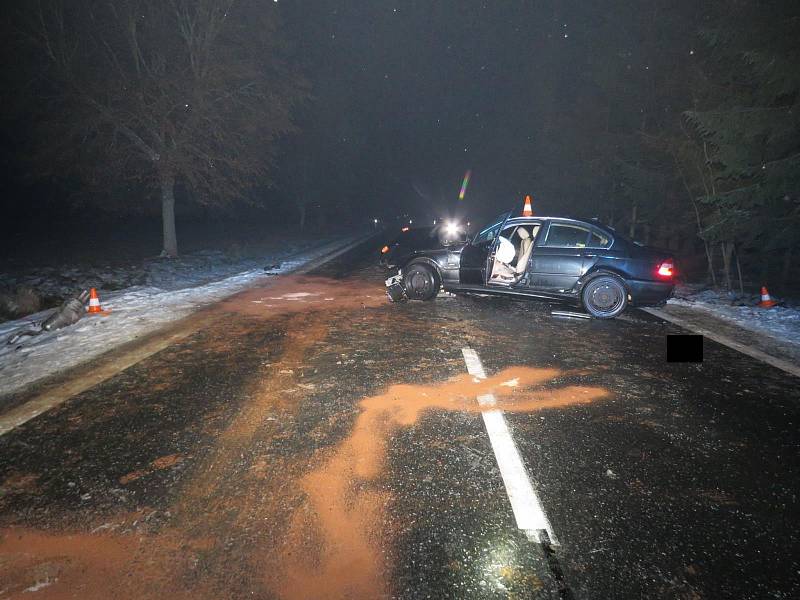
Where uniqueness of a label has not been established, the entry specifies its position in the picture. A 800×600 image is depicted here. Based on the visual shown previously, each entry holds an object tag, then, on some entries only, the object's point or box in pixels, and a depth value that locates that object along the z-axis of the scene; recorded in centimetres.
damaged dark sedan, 776
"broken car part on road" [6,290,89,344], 683
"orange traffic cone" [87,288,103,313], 807
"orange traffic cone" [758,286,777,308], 875
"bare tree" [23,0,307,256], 1474
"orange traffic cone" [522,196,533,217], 877
